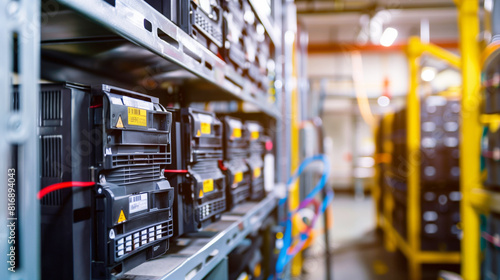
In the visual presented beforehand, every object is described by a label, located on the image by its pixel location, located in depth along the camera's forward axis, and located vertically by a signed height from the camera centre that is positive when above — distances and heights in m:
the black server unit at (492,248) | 1.77 -0.54
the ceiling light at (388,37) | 5.99 +1.83
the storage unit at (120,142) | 0.38 +0.01
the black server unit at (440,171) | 3.20 -0.26
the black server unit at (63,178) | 0.63 -0.05
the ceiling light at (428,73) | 6.44 +1.23
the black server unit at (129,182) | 0.66 -0.07
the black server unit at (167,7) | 0.80 +0.30
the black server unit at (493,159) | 1.78 -0.09
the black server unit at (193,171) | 0.97 -0.07
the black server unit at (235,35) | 1.25 +0.39
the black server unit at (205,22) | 0.87 +0.33
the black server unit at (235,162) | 1.33 -0.07
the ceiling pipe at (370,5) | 5.61 +2.12
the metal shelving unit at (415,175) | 3.17 -0.30
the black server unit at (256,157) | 1.62 -0.06
